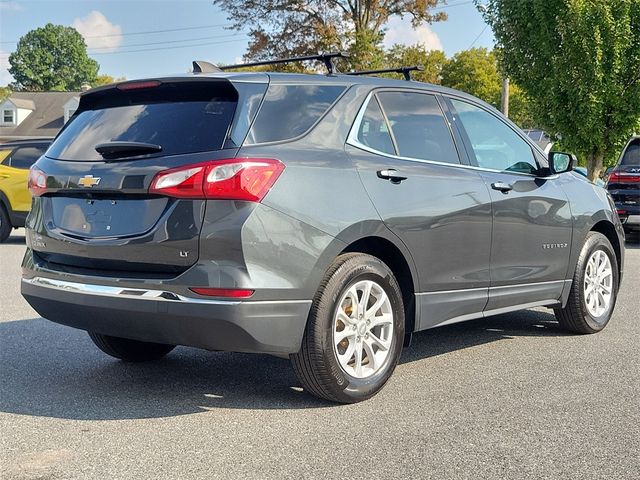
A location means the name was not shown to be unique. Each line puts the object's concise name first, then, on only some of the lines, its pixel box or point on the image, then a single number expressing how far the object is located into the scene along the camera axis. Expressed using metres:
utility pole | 24.89
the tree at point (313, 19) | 35.81
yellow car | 13.79
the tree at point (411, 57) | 38.54
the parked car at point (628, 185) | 13.68
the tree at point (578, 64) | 18.25
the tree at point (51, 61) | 106.44
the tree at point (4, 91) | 100.75
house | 58.91
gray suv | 3.72
